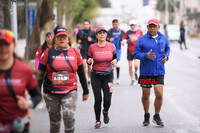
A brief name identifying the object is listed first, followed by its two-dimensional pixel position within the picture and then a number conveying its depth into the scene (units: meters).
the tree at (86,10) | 60.56
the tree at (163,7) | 123.96
